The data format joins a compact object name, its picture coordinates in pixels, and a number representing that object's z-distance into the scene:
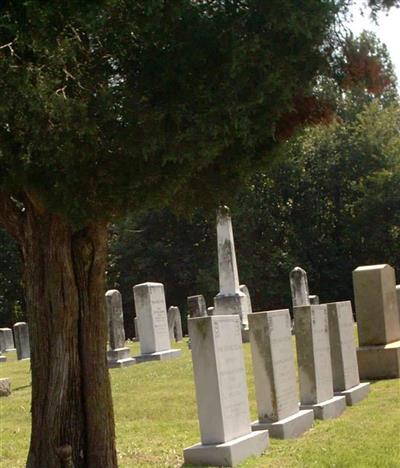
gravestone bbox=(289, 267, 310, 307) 25.75
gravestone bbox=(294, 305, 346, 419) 11.43
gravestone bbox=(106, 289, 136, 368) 19.55
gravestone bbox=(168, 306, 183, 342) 28.12
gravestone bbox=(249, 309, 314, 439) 10.07
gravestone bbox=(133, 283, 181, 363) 20.09
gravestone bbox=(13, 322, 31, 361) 25.70
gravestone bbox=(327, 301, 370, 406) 12.66
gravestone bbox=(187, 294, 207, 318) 23.27
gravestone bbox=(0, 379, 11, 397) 15.60
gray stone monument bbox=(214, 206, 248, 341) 23.38
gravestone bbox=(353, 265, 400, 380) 14.55
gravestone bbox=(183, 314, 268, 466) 8.58
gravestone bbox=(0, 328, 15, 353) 30.42
